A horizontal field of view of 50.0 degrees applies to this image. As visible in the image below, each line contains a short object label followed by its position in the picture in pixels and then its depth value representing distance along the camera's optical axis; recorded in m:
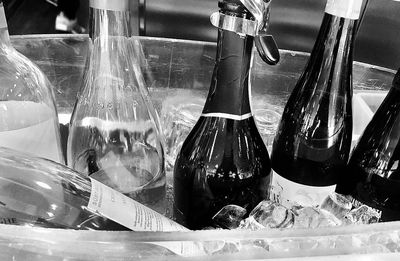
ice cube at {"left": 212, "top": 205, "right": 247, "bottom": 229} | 0.38
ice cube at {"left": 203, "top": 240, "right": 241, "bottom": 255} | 0.25
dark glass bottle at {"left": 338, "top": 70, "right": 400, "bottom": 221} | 0.46
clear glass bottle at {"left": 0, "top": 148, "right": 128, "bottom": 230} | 0.31
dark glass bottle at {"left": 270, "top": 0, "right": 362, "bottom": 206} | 0.47
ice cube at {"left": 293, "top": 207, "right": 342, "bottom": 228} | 0.36
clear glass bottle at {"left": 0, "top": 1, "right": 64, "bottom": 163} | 0.40
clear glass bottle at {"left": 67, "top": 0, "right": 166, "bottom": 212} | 0.48
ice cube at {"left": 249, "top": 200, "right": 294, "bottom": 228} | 0.35
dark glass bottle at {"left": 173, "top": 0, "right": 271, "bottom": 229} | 0.42
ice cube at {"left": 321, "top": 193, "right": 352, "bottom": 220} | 0.39
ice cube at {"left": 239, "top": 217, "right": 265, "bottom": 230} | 0.34
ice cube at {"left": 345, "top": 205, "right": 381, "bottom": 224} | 0.38
